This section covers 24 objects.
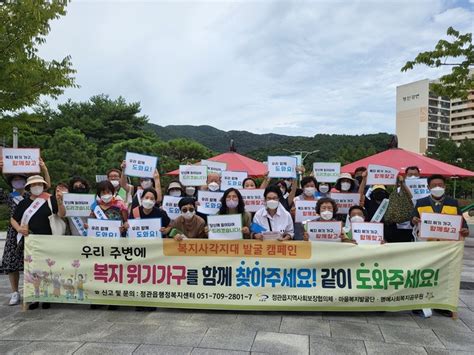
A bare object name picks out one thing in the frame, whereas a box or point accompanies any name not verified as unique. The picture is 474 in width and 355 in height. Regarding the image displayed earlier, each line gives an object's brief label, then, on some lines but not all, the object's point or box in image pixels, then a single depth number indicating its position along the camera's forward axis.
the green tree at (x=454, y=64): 11.10
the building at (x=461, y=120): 77.50
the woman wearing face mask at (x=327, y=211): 4.64
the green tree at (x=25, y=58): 7.25
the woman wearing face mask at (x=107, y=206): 4.78
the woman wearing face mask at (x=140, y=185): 5.62
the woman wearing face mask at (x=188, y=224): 4.71
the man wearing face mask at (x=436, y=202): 4.73
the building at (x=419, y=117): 75.06
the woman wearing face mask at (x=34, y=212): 4.70
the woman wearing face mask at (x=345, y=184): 5.87
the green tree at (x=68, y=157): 17.55
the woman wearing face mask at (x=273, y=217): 4.69
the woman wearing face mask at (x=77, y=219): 5.07
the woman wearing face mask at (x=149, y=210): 4.74
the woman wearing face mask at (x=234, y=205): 4.86
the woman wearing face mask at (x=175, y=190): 5.80
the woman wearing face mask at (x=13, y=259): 4.79
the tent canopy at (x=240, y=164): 9.12
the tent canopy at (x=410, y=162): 8.87
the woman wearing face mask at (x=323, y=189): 6.25
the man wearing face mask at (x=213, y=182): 5.96
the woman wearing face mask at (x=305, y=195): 5.39
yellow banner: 4.32
